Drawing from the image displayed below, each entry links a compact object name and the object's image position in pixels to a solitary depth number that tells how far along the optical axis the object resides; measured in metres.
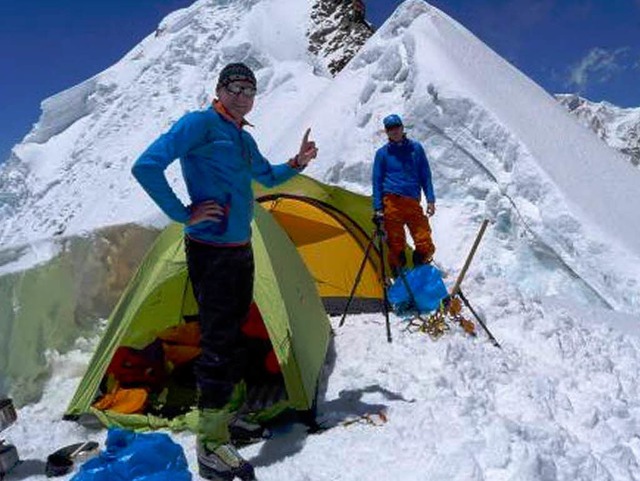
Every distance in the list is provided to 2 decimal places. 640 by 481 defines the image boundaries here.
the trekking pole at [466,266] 6.13
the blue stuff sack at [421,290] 6.80
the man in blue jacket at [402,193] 7.37
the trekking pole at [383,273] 6.02
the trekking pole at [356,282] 6.67
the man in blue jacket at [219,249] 3.58
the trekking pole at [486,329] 5.85
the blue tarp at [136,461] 3.32
